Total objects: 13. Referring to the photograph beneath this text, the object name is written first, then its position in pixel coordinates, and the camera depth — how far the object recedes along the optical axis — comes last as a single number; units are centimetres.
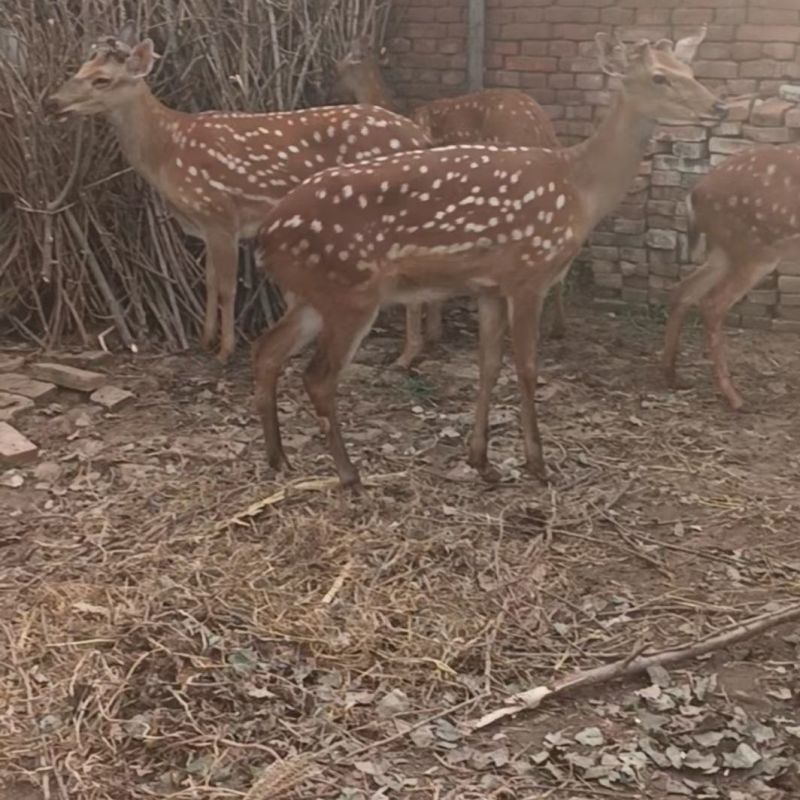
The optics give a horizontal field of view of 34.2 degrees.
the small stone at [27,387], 545
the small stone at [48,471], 472
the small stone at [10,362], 588
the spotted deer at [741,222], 542
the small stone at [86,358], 594
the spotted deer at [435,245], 422
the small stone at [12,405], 525
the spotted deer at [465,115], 621
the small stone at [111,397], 539
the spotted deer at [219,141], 551
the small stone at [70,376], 555
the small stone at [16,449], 480
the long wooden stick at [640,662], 323
